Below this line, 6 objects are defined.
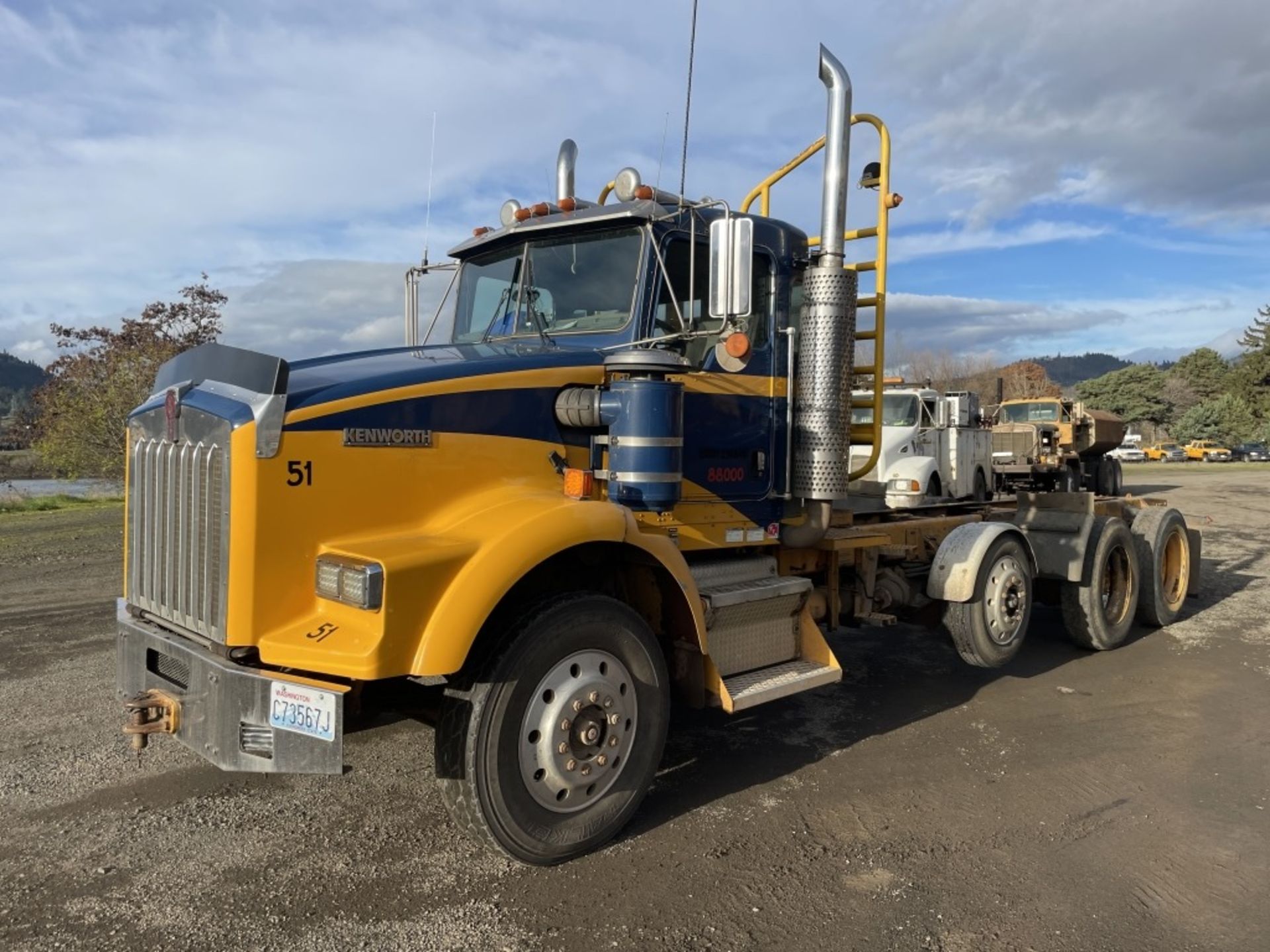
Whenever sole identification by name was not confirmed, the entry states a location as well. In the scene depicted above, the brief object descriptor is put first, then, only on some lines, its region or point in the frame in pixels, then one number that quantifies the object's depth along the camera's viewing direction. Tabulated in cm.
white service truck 1411
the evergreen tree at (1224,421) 6109
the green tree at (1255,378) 6378
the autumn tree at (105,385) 1881
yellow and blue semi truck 318
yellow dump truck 1958
